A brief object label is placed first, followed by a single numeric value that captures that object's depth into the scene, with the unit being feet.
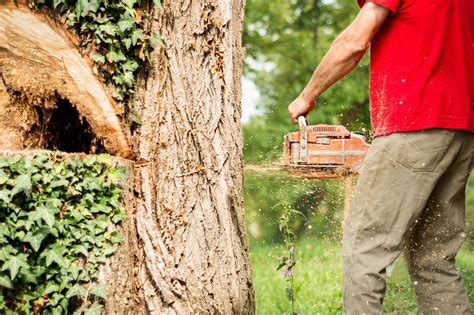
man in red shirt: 9.54
